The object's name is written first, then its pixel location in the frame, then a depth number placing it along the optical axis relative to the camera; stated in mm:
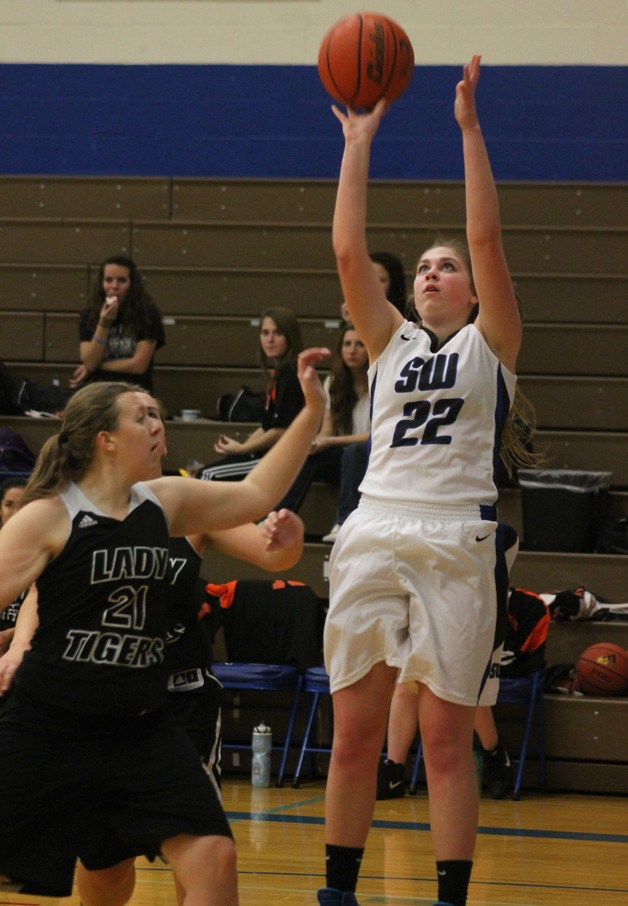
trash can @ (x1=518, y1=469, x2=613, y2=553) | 14961
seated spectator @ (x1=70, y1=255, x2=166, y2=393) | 16859
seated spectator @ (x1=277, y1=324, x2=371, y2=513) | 15227
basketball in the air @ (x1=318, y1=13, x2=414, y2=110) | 8039
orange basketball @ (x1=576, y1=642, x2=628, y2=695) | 13273
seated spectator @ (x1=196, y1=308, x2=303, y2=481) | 15469
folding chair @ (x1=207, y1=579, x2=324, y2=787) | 13453
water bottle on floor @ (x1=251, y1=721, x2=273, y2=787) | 13164
